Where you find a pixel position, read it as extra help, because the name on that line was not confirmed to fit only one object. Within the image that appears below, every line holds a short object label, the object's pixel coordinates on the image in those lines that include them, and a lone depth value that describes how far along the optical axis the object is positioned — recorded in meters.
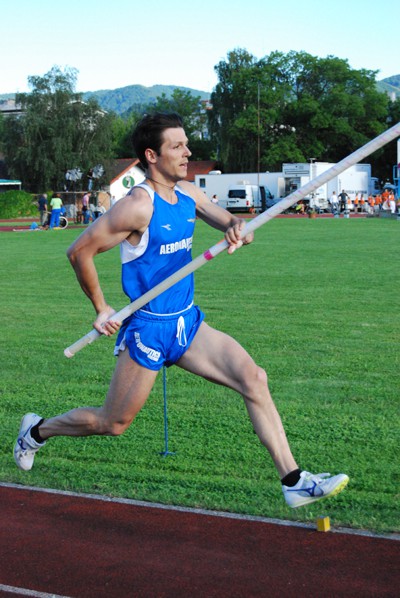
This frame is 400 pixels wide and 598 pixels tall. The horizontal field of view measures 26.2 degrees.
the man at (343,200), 58.08
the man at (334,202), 60.65
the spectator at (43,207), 46.22
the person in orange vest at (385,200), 56.21
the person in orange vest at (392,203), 54.94
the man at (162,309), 4.82
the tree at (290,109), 90.31
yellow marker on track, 4.75
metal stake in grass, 6.22
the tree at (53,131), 77.75
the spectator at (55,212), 44.22
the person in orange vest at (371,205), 59.24
